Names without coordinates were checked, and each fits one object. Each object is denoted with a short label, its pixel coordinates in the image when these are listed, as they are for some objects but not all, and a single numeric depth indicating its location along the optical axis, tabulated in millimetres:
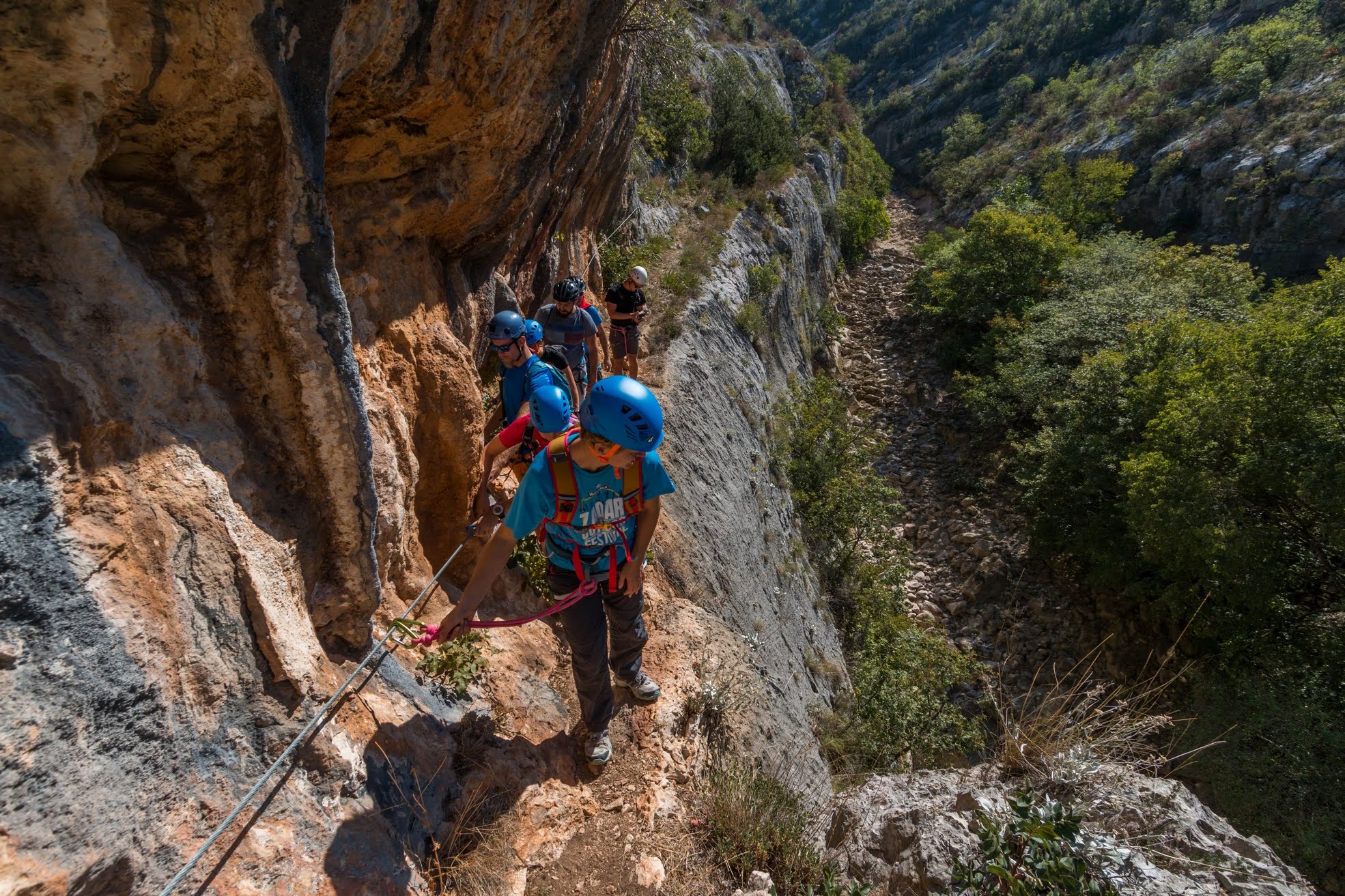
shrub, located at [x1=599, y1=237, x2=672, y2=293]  11117
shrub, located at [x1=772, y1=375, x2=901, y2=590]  12164
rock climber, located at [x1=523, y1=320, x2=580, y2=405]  5320
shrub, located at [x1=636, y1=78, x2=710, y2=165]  14172
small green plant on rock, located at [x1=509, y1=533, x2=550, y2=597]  5074
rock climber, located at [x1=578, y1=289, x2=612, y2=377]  6395
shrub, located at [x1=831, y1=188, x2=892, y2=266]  27641
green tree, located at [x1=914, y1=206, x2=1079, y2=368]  21312
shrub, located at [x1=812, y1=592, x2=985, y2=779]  7434
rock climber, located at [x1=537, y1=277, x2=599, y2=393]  6113
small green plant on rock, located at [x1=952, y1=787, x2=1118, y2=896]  2758
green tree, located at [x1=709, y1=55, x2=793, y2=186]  18875
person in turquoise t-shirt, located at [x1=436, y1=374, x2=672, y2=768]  2859
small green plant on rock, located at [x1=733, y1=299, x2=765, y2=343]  13422
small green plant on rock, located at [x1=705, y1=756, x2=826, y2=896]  3377
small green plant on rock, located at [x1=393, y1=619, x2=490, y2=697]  3646
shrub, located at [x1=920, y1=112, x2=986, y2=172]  45344
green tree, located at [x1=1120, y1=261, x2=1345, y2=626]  9320
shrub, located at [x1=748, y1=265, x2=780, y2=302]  14977
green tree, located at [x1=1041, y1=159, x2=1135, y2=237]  28766
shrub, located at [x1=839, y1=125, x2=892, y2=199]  33922
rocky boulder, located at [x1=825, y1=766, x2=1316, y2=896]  2885
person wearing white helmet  7938
